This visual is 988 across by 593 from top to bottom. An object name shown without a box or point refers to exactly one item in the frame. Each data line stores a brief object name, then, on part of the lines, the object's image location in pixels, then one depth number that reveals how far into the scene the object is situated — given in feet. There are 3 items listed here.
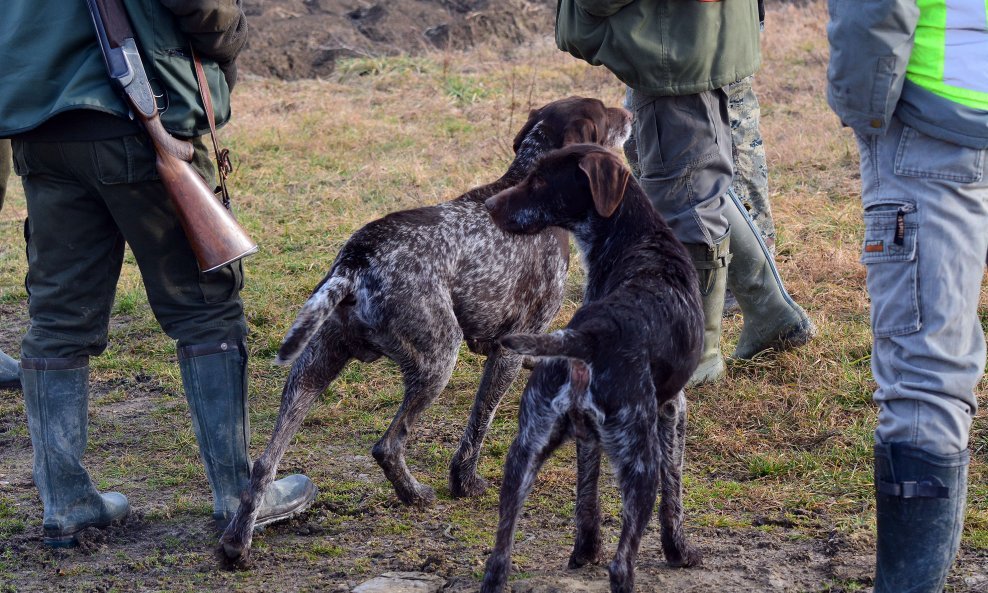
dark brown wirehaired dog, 20.34
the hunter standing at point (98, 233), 22.88
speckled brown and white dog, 25.55
